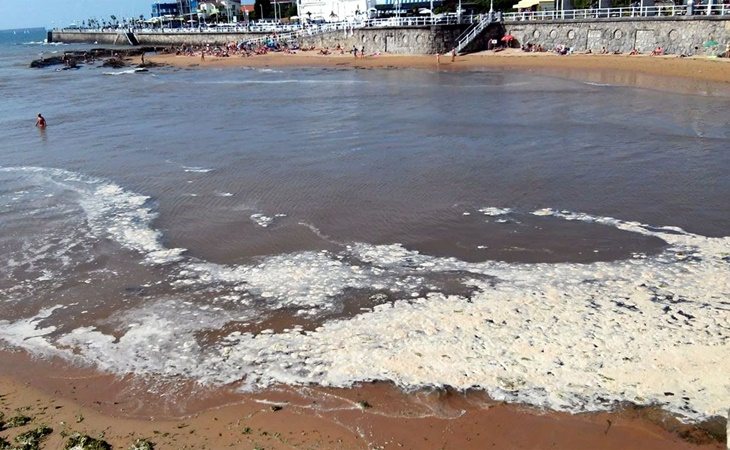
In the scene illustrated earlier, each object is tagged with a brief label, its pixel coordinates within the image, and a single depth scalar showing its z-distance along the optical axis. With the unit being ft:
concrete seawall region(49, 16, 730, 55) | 118.62
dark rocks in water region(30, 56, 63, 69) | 201.98
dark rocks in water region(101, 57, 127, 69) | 192.33
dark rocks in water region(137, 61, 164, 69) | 185.48
